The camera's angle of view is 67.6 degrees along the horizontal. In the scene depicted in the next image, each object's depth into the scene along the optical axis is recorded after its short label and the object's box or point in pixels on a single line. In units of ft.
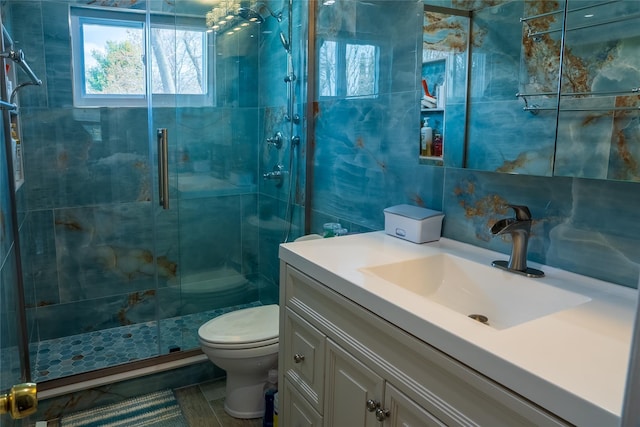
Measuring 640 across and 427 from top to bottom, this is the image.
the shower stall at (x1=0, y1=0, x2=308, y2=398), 8.31
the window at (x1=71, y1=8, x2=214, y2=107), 8.09
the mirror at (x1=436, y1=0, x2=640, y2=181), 3.73
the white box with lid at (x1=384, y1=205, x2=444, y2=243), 5.35
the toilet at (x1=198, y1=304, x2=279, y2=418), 7.07
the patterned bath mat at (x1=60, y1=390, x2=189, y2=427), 7.30
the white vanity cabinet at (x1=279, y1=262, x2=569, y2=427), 2.89
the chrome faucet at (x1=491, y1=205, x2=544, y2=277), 4.24
